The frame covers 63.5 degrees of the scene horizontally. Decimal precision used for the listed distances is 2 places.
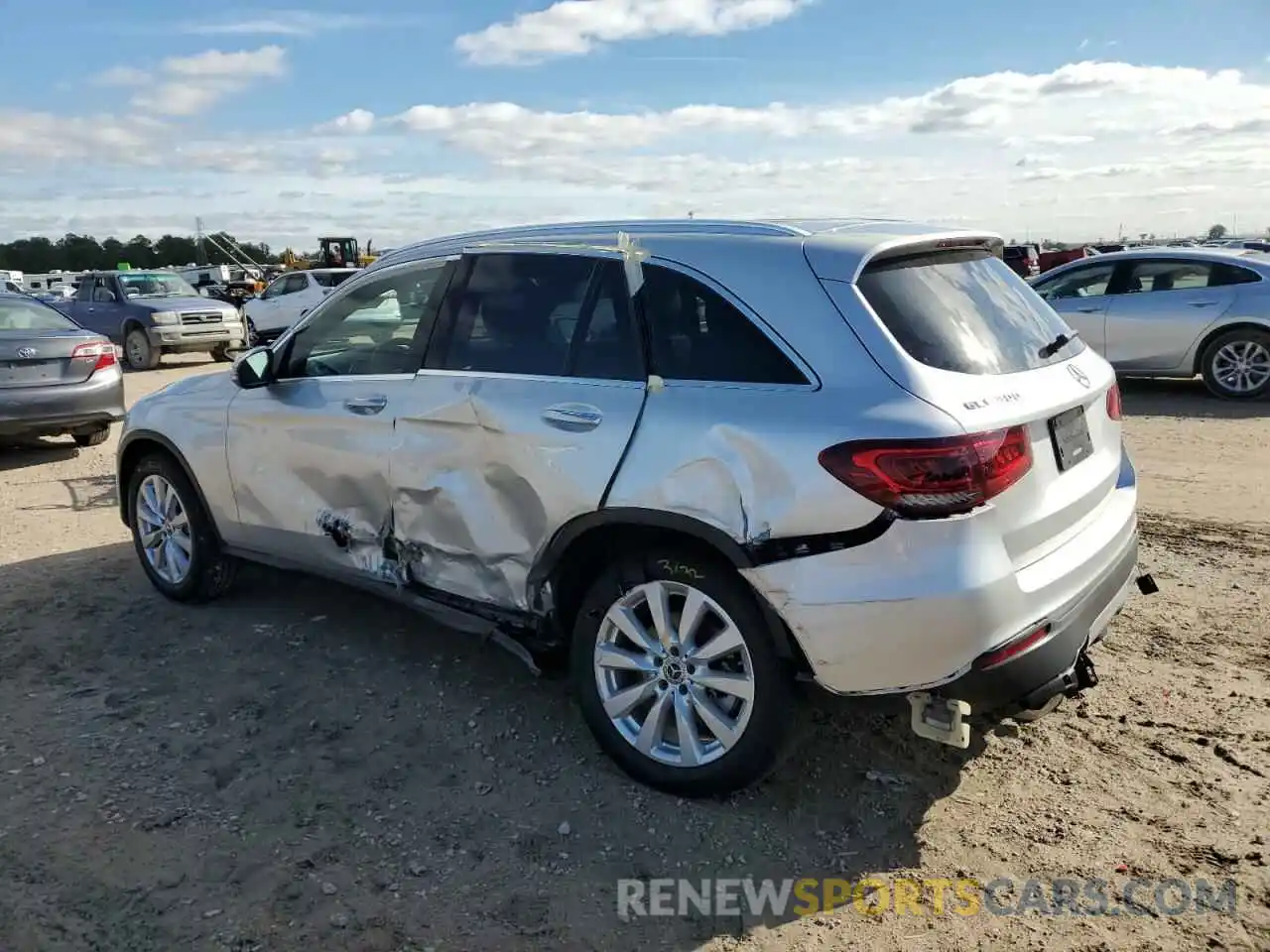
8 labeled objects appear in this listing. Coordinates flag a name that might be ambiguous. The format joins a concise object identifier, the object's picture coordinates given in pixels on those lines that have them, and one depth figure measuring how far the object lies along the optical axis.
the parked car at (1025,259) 23.64
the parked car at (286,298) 21.09
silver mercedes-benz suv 2.88
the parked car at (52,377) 8.95
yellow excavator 42.95
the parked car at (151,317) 17.58
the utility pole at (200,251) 78.56
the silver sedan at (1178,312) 10.84
